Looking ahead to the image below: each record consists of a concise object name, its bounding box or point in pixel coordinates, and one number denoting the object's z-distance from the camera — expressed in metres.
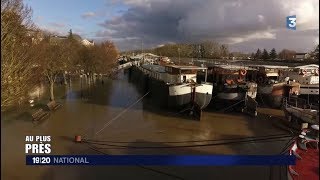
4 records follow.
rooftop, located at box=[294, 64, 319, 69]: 23.08
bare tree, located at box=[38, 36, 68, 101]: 19.84
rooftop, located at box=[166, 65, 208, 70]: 19.13
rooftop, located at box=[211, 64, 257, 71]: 21.92
